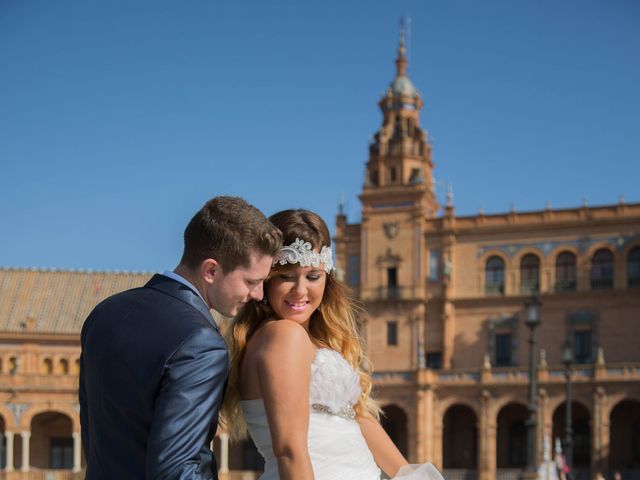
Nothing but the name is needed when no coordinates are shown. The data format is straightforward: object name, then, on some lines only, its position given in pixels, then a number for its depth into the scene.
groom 3.51
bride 4.09
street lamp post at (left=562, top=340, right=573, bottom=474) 33.40
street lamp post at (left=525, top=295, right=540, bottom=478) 25.02
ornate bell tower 56.59
